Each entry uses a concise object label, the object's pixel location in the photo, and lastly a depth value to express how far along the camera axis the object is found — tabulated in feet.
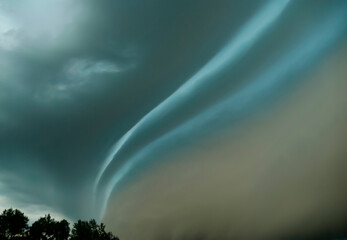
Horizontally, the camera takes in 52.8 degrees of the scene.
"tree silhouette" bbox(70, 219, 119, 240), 472.03
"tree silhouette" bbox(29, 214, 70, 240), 423.23
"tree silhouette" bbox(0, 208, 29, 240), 412.77
